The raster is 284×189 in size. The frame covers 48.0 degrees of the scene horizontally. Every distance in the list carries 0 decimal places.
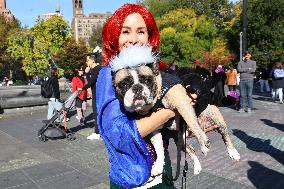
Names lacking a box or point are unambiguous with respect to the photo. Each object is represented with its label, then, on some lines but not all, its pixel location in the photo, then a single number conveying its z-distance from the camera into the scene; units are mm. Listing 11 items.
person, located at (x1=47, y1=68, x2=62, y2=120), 10672
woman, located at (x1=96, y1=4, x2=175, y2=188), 1726
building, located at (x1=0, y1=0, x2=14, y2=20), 121469
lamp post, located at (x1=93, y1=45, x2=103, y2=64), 8742
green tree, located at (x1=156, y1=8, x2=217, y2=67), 45000
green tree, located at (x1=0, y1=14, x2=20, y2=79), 53925
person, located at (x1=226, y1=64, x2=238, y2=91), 13502
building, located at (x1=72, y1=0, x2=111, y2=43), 185638
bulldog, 1733
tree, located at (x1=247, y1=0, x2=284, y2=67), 41594
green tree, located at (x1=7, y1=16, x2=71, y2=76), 41938
